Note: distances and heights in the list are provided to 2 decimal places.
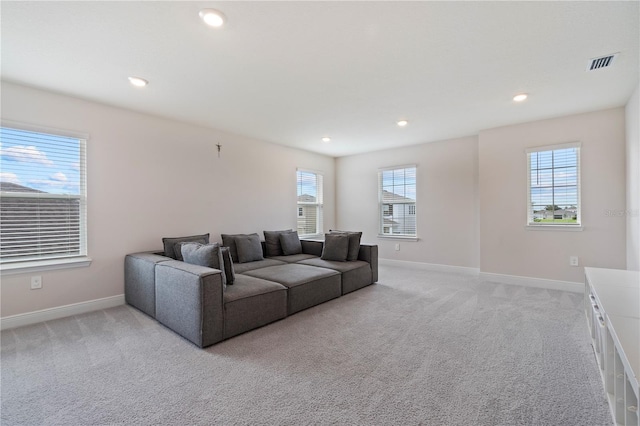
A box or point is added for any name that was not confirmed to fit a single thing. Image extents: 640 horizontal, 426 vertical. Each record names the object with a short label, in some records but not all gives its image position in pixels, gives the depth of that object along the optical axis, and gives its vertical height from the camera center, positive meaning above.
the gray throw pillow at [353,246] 4.59 -0.52
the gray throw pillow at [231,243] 4.43 -0.45
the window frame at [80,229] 2.97 -0.17
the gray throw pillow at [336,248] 4.53 -0.54
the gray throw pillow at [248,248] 4.41 -0.53
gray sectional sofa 2.55 -0.80
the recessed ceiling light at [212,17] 1.94 +1.30
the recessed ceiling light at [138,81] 2.90 +1.30
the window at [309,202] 6.21 +0.22
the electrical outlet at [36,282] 3.07 -0.70
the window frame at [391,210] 5.86 +0.04
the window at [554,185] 4.12 +0.37
